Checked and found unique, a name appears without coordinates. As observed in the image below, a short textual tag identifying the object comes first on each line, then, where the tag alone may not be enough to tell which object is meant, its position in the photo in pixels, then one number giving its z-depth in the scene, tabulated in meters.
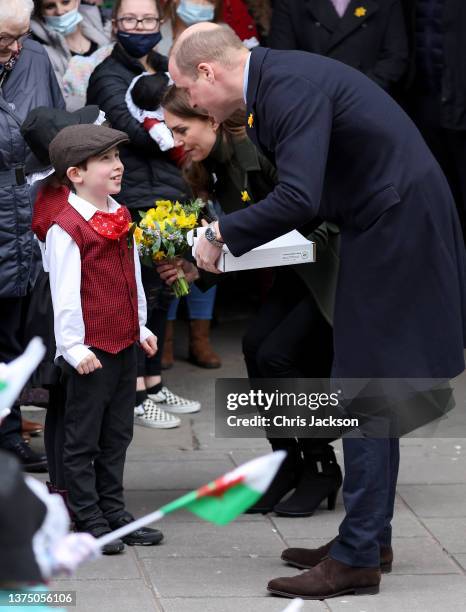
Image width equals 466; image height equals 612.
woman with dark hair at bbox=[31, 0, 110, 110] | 13.85
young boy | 9.64
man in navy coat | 8.54
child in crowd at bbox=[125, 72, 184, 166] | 12.87
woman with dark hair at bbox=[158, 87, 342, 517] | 10.39
